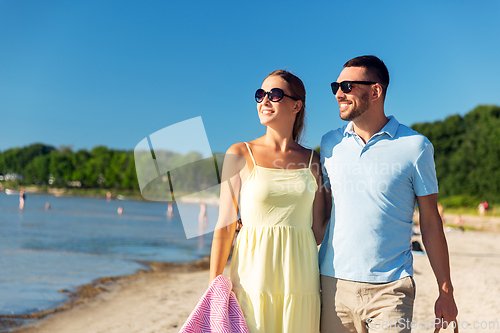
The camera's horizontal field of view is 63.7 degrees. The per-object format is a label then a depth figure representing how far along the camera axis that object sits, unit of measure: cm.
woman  233
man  236
